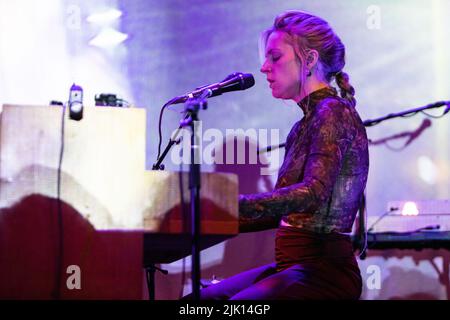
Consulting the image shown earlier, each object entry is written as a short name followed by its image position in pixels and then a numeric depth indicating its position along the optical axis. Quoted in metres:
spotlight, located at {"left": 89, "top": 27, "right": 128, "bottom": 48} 4.58
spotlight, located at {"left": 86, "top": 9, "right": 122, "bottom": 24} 4.57
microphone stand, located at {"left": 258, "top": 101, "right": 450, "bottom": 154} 4.30
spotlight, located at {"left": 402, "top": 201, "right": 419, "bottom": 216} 4.67
